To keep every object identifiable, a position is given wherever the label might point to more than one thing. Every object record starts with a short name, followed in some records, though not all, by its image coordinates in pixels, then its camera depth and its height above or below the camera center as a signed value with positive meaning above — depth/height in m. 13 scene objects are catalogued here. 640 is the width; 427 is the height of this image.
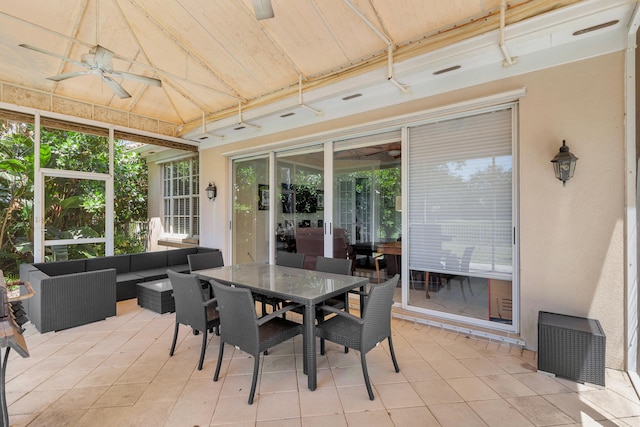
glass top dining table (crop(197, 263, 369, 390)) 2.38 -0.67
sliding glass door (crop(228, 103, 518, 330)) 3.42 +0.04
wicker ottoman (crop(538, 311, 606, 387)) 2.43 -1.14
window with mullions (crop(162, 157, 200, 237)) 7.21 +0.37
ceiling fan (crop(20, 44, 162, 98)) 2.98 +1.53
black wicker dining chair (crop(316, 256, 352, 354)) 3.06 -0.68
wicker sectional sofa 3.51 -1.03
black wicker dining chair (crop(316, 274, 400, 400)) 2.33 -0.97
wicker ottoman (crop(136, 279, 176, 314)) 4.16 -1.19
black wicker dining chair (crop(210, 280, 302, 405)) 2.26 -0.91
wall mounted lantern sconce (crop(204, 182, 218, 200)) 6.41 +0.46
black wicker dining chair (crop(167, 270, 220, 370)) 2.71 -0.88
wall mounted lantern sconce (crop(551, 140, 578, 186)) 2.80 +0.46
